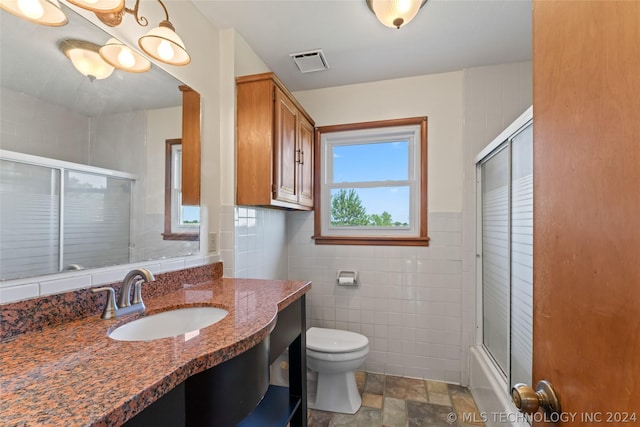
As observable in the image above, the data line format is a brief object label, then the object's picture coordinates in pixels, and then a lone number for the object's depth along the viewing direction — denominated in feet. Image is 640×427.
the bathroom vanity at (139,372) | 1.53
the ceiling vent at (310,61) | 6.19
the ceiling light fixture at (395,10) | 4.31
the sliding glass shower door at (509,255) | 4.36
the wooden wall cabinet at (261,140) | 5.31
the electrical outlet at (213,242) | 5.22
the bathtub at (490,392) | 4.48
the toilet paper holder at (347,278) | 7.34
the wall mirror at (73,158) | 2.63
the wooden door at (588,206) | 1.17
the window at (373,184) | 7.38
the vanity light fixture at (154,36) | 2.83
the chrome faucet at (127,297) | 3.03
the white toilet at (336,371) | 5.77
